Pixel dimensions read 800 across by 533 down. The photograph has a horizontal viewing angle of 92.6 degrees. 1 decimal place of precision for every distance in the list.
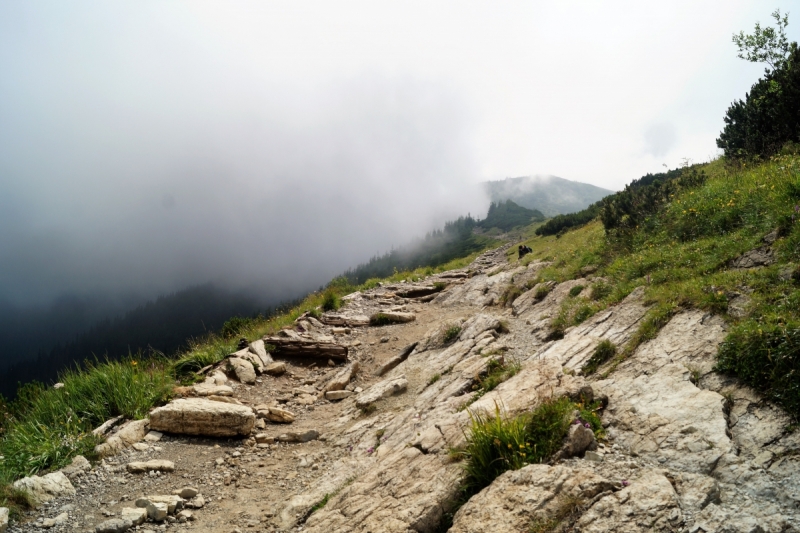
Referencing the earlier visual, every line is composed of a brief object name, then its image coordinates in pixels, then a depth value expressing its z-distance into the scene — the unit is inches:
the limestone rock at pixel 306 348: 666.3
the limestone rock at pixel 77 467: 315.1
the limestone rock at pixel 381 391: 472.4
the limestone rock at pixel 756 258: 334.3
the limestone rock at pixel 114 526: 253.8
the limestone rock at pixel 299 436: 422.0
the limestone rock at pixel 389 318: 853.9
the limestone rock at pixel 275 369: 599.2
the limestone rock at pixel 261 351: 619.8
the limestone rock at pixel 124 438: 348.5
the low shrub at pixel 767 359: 189.6
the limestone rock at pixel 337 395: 535.8
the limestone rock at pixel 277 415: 466.3
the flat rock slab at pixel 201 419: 396.5
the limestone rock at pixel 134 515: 265.9
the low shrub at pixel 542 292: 635.5
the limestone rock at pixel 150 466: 333.7
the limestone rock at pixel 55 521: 259.4
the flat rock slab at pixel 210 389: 481.1
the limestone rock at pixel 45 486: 279.9
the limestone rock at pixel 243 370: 556.3
